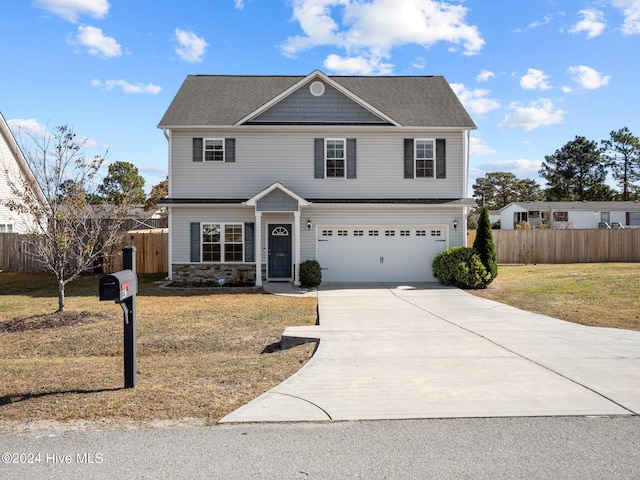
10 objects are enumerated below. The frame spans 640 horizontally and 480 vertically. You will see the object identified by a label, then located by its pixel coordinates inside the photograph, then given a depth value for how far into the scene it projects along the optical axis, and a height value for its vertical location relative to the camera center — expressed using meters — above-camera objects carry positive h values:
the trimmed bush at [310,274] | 16.89 -1.00
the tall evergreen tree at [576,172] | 57.31 +7.72
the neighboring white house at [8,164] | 24.00 +3.98
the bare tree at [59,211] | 11.60 +0.78
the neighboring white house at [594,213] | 45.53 +2.44
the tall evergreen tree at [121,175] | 51.10 +6.97
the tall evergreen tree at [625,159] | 55.72 +8.72
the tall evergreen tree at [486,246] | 17.27 -0.13
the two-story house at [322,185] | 18.27 +2.04
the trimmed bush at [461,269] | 16.97 -0.87
